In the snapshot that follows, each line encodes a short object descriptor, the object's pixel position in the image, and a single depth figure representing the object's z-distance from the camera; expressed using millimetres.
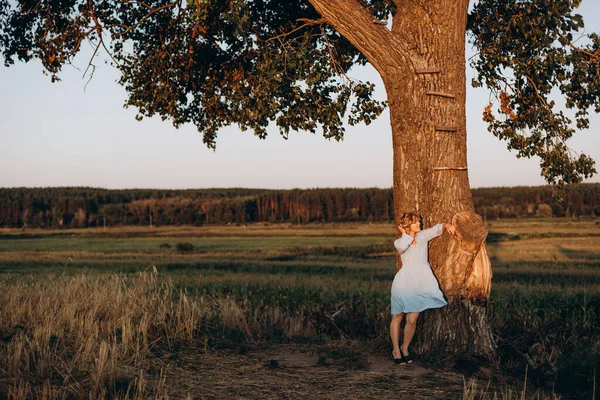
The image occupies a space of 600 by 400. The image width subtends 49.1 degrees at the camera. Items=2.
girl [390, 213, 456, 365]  8211
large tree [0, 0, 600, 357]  8484
